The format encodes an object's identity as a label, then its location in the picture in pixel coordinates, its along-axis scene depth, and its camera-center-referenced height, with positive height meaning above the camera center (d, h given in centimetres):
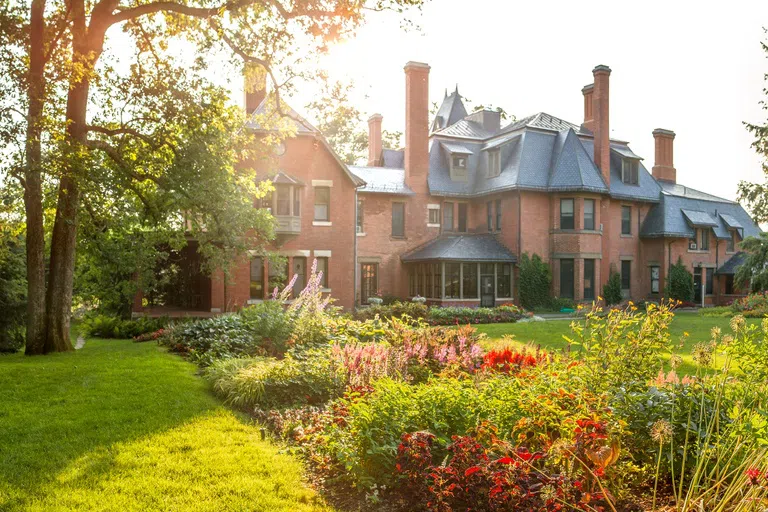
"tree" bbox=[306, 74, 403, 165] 5153 +1170
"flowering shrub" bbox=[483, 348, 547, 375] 858 -131
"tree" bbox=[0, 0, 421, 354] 1320 +376
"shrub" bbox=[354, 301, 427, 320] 2241 -146
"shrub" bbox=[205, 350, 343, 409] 864 -163
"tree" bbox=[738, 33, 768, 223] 2845 +398
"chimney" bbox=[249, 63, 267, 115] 1784 +596
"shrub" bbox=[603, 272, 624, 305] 3353 -100
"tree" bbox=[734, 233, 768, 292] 3064 +34
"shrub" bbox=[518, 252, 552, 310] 3167 -58
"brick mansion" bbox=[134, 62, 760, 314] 2798 +305
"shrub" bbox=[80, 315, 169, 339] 1902 -173
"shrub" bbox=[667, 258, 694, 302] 3631 -73
